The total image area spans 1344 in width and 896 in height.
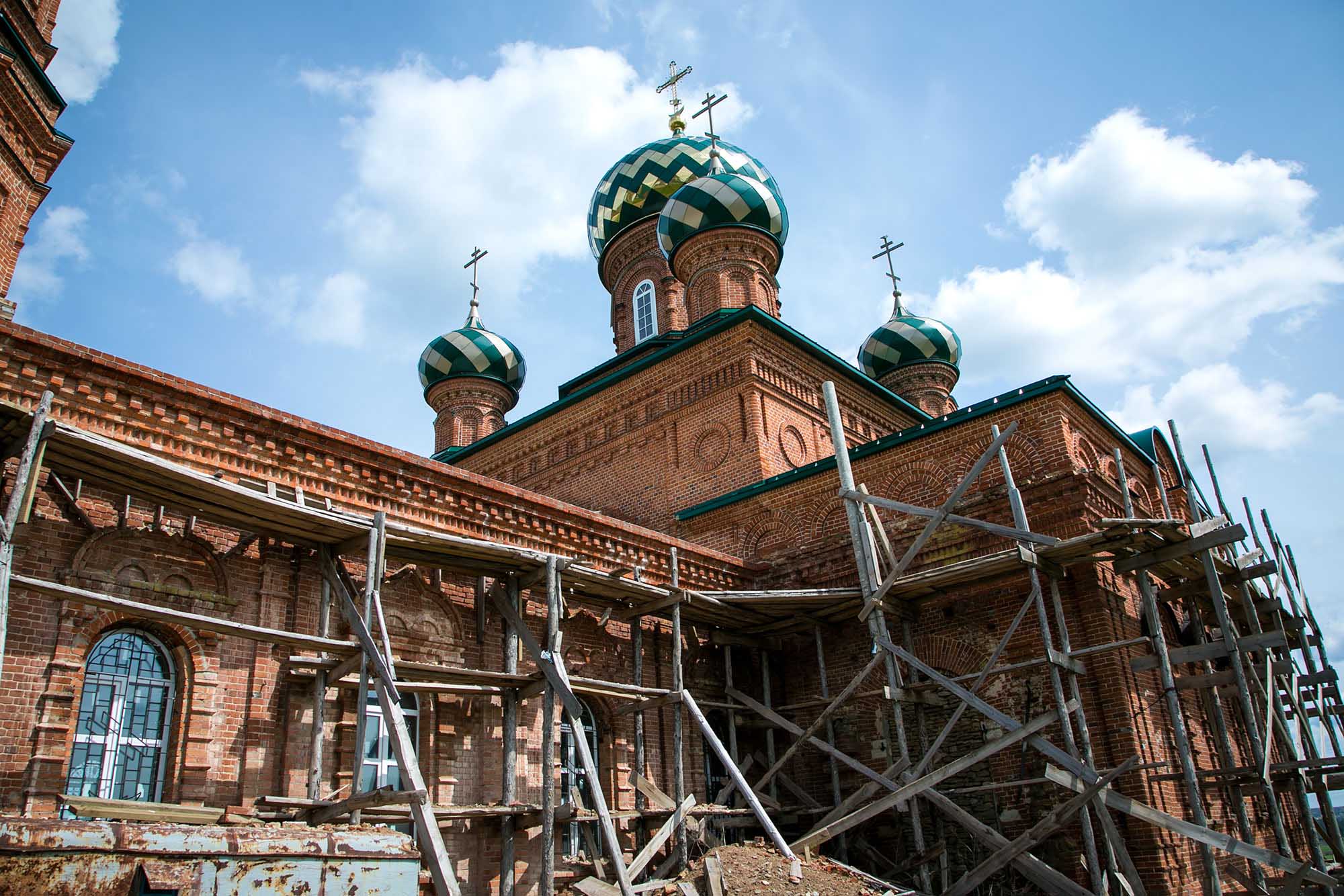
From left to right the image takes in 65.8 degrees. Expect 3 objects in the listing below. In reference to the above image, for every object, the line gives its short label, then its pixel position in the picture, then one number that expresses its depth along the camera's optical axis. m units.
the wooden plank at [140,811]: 5.70
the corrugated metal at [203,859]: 3.46
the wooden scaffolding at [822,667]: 6.52
